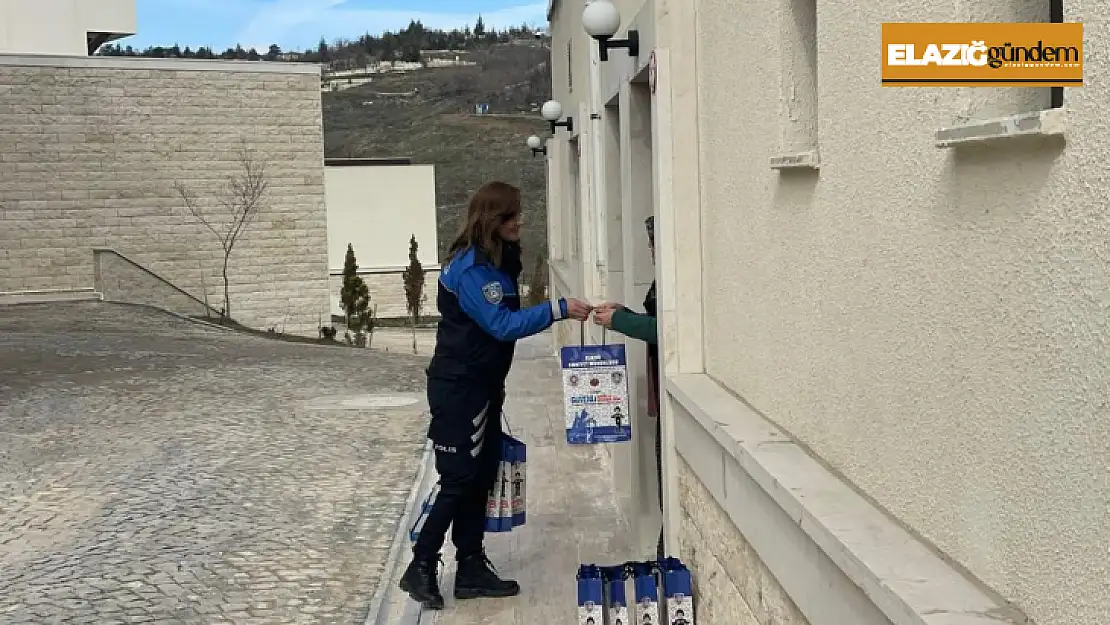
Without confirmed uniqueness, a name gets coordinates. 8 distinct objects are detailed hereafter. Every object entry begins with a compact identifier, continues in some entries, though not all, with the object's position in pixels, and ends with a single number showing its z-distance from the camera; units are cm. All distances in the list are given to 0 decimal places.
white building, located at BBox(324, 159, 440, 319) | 3950
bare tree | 2616
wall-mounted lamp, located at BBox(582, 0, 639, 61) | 628
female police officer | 518
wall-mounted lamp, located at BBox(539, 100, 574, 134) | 1389
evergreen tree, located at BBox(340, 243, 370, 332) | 2836
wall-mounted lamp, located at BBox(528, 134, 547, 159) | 1961
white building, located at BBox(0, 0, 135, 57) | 3678
